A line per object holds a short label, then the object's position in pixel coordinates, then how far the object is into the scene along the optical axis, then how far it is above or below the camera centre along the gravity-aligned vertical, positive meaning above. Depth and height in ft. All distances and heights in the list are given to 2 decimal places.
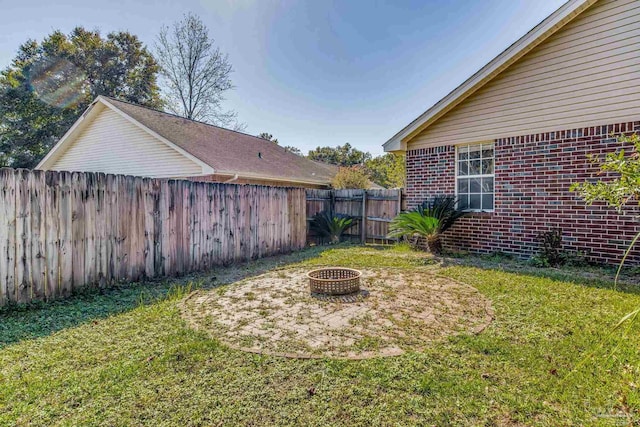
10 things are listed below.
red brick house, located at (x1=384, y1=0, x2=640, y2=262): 19.45 +5.41
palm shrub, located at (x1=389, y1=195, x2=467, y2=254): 24.44 -0.76
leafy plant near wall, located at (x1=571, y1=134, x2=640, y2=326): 5.24 +0.41
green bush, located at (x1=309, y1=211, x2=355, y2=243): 33.06 -1.51
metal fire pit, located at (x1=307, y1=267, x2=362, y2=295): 14.85 -3.37
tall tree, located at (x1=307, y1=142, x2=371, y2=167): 126.11 +20.77
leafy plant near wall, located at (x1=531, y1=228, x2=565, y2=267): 20.92 -2.59
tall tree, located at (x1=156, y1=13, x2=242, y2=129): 66.23 +28.45
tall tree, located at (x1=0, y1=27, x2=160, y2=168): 68.08 +27.23
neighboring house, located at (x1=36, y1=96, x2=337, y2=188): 36.55 +7.25
